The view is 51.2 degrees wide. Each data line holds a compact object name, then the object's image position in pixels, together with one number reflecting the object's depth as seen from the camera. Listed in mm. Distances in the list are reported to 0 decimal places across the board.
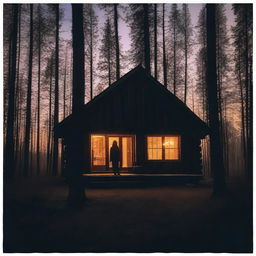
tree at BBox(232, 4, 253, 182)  16109
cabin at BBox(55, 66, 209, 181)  13984
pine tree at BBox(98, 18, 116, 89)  21036
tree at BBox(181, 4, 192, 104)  21086
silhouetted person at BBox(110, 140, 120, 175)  13672
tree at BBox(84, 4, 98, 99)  20095
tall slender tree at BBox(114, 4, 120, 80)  19938
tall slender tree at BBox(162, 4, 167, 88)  21608
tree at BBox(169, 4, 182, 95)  20781
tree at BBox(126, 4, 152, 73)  18109
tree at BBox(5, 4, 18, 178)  14477
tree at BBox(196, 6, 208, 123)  20406
